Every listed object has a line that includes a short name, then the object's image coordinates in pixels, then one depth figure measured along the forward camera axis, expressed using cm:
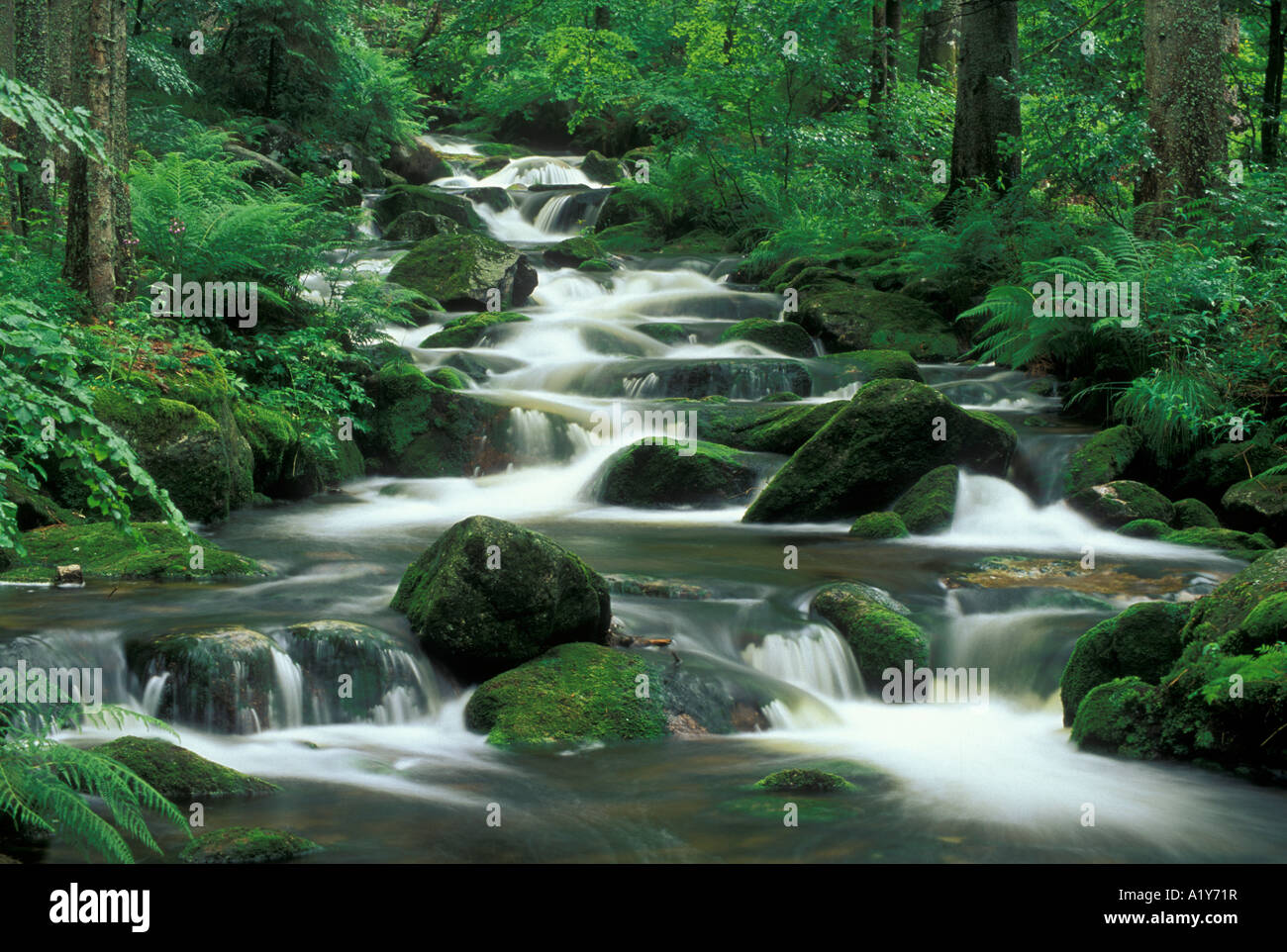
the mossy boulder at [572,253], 2091
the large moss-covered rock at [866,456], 1034
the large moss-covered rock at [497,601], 646
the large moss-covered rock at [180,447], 945
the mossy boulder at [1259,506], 927
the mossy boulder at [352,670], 619
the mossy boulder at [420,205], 2335
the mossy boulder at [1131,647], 587
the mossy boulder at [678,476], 1130
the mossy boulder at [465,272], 1736
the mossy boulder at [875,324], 1562
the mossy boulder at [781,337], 1561
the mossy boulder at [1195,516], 969
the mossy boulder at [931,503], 998
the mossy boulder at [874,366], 1380
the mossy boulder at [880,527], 984
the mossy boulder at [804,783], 524
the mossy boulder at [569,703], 595
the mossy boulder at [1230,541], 884
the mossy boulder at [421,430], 1273
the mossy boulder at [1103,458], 1047
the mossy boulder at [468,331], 1557
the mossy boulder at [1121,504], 995
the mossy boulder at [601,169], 3064
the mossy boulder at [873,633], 695
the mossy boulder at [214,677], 585
